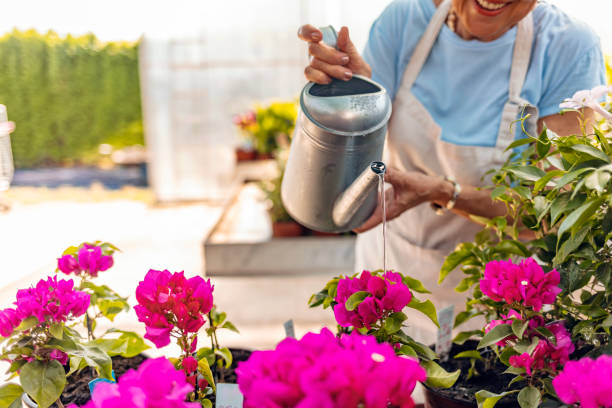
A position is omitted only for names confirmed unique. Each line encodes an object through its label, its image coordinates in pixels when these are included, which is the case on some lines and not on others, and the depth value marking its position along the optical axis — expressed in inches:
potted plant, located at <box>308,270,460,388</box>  24.8
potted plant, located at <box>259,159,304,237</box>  116.3
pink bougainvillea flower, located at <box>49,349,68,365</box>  27.4
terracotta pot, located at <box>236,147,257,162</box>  200.7
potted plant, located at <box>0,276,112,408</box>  26.1
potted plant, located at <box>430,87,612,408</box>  24.5
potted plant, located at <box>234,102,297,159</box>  179.7
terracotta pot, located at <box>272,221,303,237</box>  116.1
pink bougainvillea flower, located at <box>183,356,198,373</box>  26.4
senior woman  41.3
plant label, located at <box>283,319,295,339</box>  33.1
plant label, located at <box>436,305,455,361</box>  36.5
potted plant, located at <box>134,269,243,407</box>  25.2
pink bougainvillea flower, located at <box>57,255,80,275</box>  33.6
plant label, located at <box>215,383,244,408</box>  26.4
